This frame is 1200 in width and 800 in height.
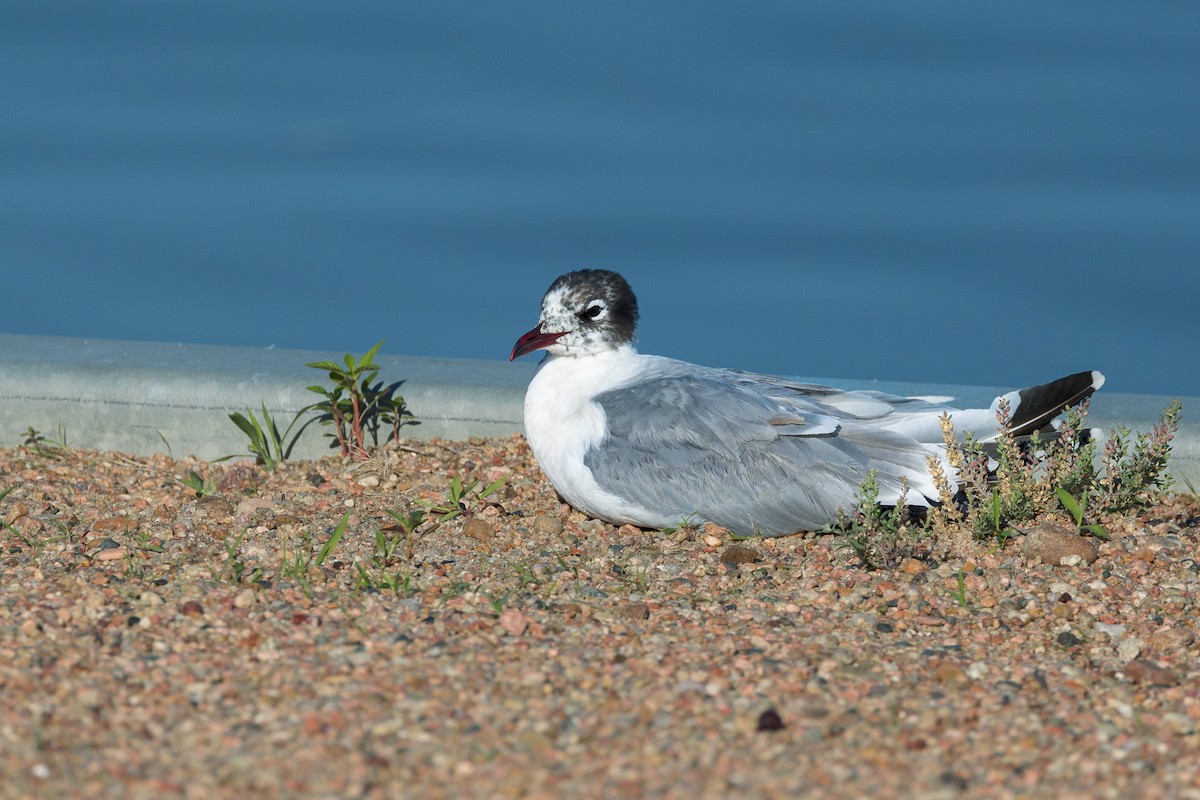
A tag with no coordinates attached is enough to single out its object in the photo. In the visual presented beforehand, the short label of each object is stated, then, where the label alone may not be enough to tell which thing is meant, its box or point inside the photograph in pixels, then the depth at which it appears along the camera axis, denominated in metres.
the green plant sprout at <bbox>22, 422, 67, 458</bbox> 14.39
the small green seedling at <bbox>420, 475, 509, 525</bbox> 11.72
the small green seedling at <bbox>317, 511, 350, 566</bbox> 10.38
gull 11.26
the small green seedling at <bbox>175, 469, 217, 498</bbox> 12.48
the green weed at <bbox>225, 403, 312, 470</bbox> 13.91
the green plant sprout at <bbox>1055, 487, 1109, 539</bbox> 11.14
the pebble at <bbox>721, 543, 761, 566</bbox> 10.82
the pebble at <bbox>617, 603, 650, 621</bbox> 9.50
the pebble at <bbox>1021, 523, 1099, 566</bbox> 10.73
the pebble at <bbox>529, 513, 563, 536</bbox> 11.58
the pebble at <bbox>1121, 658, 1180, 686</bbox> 8.70
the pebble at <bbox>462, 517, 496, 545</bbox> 11.24
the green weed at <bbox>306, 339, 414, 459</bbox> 13.51
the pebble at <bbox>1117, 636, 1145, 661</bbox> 9.11
